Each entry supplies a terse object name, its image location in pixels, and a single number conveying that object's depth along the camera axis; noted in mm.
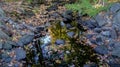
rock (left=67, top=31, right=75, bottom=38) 9145
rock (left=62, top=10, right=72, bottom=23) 11083
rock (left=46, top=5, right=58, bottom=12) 12630
